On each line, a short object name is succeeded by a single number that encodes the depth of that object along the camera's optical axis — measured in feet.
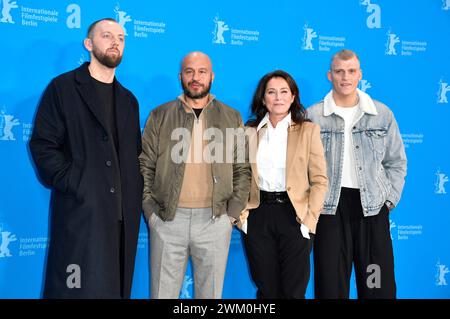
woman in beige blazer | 10.05
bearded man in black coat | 8.81
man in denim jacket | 10.65
